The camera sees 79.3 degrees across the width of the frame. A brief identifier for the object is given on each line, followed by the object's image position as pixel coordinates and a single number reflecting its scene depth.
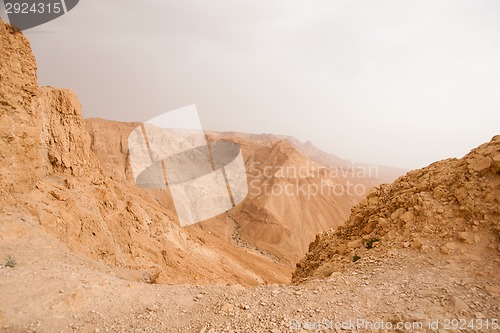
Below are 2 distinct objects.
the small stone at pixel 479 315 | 4.13
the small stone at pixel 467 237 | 5.17
